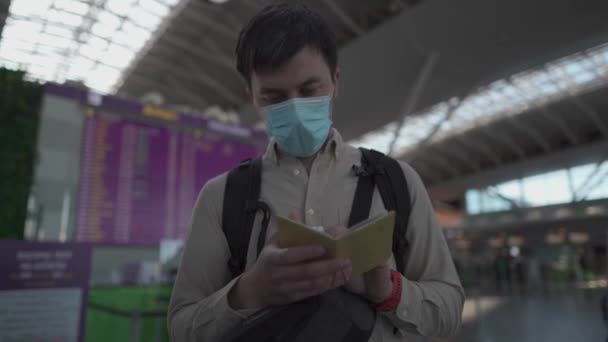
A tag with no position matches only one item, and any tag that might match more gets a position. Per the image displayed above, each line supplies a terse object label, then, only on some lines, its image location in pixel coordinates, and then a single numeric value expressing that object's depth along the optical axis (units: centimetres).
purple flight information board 550
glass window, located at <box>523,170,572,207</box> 2195
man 104
